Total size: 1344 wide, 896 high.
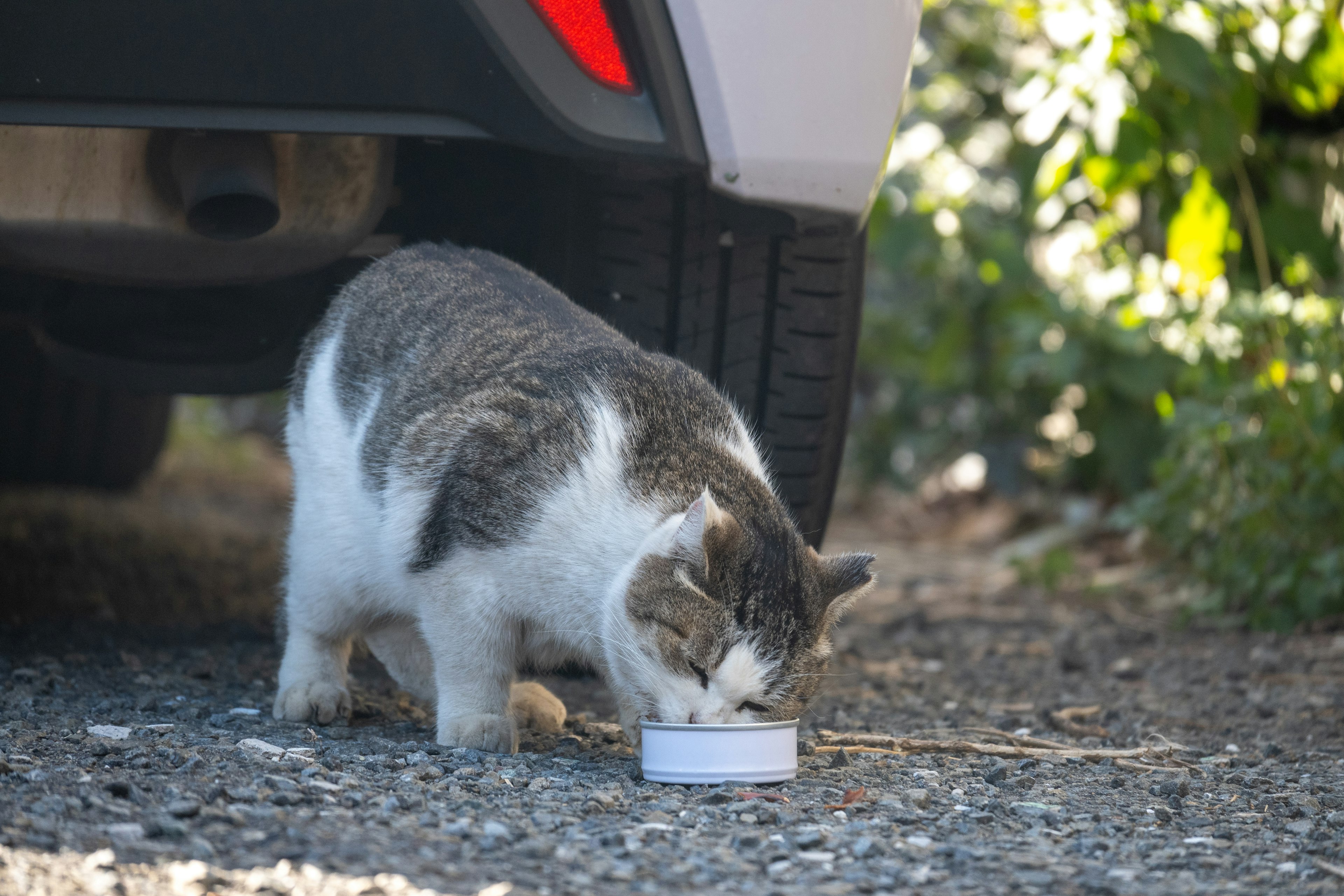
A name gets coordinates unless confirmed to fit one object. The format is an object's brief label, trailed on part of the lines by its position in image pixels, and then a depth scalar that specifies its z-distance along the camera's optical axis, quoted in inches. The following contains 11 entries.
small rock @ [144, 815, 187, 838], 136.4
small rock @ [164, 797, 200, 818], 142.2
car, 181.8
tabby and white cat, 180.7
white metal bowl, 170.1
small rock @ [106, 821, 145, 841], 135.0
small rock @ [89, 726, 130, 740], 179.8
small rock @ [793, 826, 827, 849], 147.6
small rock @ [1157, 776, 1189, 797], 179.8
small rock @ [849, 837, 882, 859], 144.5
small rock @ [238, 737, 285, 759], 173.0
